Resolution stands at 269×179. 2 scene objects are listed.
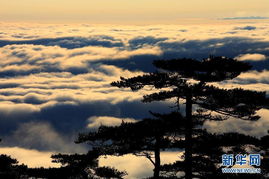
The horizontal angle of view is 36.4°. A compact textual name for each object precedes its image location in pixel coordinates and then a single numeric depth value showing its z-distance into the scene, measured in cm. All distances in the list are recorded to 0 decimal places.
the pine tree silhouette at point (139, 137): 2953
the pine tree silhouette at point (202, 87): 2895
